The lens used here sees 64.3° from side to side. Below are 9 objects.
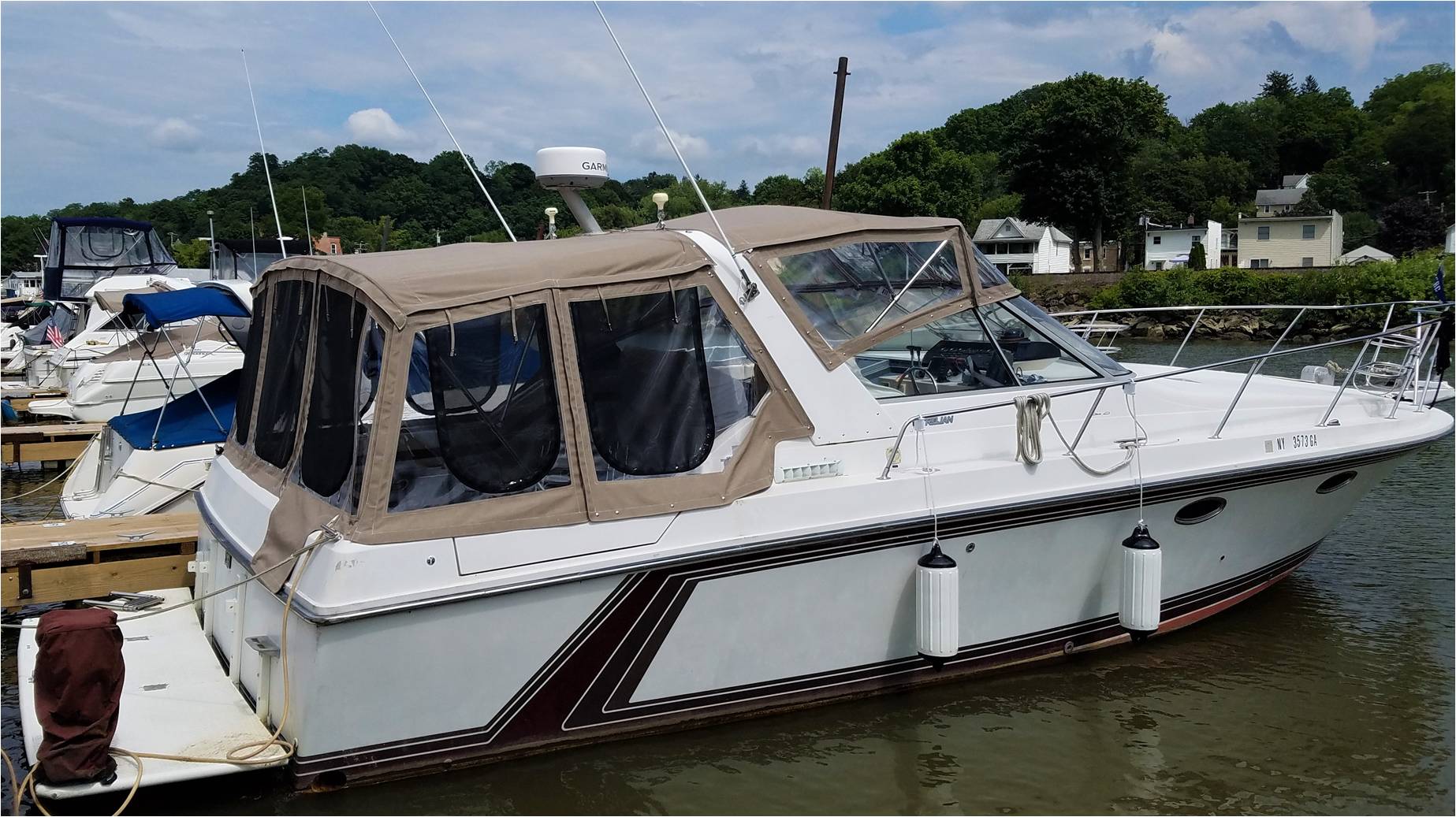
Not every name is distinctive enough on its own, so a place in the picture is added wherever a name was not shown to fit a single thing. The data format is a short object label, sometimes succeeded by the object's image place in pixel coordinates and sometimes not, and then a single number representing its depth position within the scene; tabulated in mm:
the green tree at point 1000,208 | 74500
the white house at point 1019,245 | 61656
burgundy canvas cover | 4383
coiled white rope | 5816
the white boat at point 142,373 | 14969
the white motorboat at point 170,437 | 9078
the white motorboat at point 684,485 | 4727
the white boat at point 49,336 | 23484
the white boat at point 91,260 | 22375
